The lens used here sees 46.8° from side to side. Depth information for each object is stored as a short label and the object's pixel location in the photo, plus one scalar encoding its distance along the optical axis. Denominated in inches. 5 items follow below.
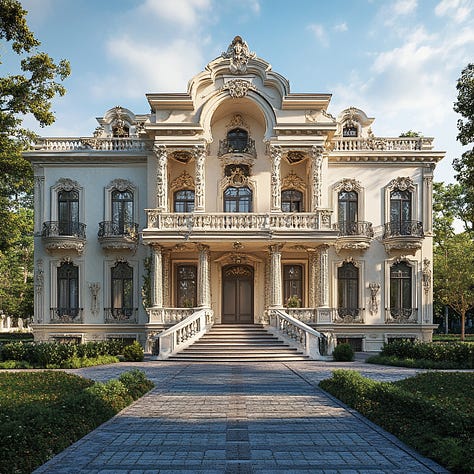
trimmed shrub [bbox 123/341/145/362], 791.7
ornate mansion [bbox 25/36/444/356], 986.7
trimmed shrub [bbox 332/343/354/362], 780.6
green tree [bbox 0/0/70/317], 738.2
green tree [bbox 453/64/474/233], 762.8
